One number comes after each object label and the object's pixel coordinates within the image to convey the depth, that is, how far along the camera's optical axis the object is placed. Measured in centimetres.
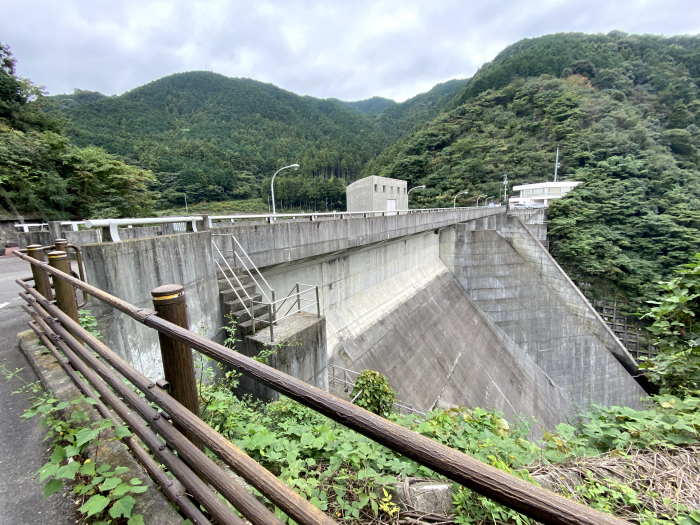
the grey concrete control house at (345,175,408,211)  2428
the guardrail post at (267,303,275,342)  417
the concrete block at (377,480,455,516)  194
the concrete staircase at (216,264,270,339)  467
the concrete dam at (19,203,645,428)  404
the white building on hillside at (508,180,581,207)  3966
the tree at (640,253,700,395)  342
